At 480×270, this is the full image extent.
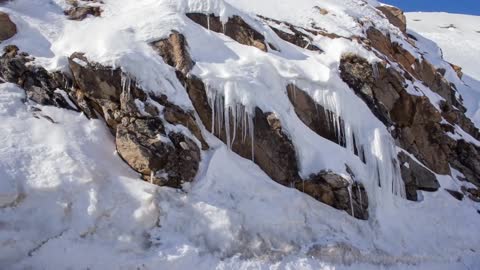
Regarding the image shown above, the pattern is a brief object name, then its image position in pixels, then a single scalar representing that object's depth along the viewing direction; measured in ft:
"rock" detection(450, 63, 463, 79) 68.39
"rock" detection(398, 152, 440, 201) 35.94
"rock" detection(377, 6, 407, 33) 62.48
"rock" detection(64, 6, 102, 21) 36.70
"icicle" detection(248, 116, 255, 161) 30.18
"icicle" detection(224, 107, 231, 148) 30.04
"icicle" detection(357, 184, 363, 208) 31.01
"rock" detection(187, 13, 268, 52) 37.88
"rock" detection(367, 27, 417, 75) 47.95
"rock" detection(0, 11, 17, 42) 32.09
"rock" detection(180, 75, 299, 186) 30.09
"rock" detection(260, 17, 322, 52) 42.11
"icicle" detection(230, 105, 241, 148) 30.14
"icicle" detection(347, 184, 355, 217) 30.30
